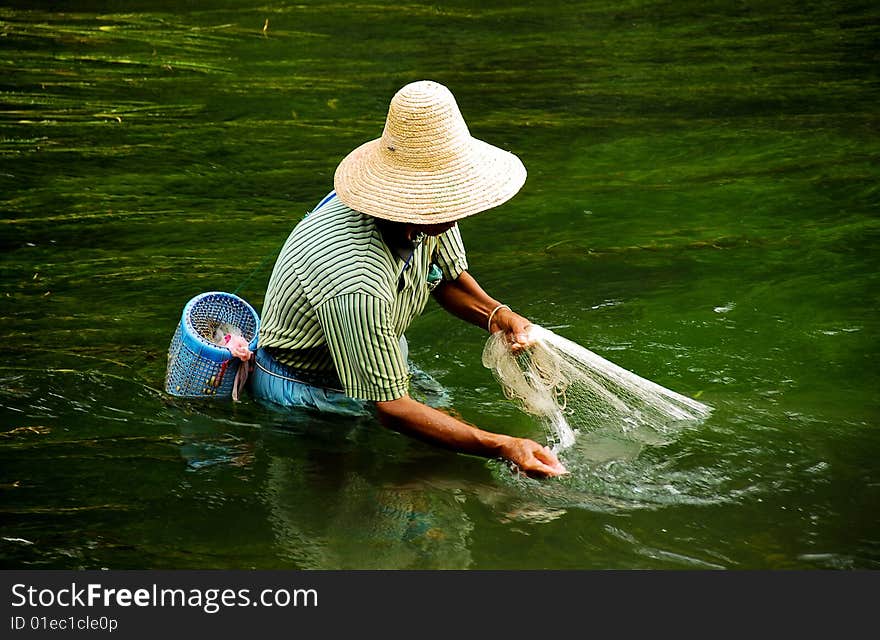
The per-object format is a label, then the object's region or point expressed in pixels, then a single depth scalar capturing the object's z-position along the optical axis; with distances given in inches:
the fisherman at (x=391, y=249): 252.1
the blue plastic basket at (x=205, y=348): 299.9
